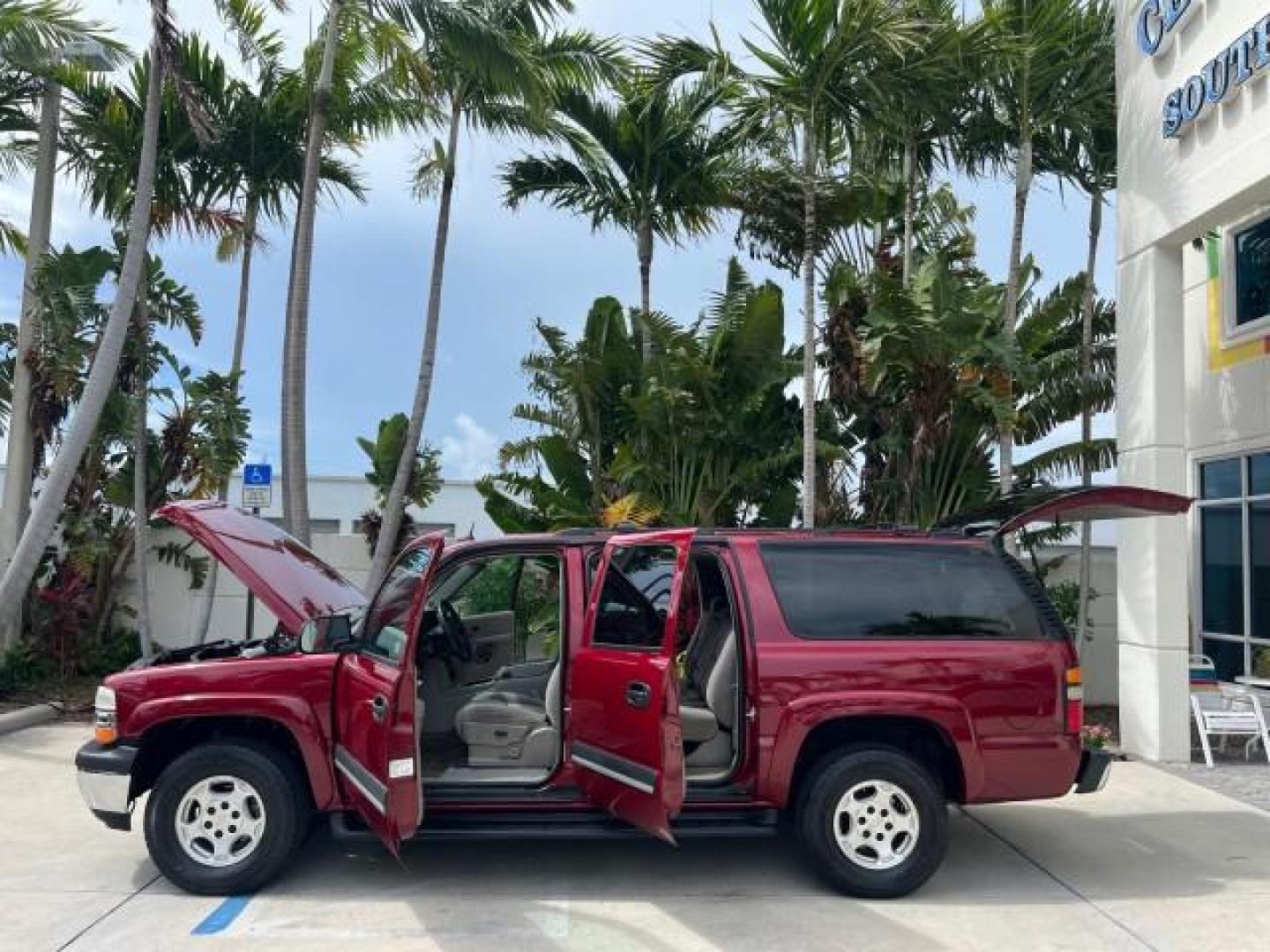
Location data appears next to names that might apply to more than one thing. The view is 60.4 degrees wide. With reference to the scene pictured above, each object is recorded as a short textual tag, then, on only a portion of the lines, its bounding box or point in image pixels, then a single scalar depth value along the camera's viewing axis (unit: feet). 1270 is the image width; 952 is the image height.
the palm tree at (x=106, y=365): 33.96
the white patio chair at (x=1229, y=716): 29.96
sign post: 36.52
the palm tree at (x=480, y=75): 36.14
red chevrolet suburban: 17.99
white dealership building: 27.40
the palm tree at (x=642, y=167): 43.27
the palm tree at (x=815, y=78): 32.17
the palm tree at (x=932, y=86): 33.60
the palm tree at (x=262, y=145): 41.22
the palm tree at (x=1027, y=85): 34.63
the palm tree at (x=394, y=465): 56.08
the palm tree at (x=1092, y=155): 36.60
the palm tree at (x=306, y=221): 36.04
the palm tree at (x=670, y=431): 40.68
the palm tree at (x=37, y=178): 37.50
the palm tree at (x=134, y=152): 39.70
